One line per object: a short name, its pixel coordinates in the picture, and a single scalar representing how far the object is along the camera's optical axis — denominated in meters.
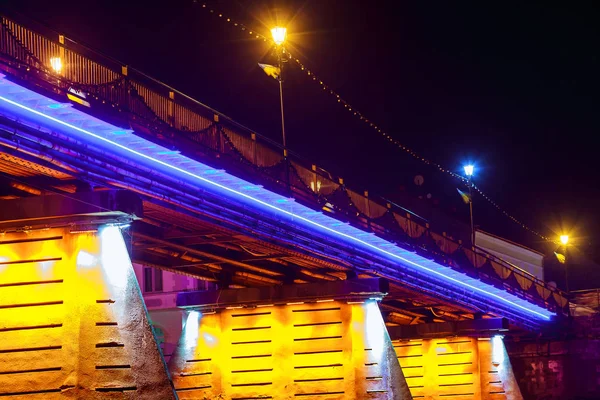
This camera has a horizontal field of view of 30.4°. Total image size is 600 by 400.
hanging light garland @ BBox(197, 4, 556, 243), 33.55
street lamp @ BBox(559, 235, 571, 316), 80.88
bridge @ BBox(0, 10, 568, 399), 21.44
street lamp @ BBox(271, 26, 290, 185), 34.19
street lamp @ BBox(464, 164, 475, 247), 62.22
